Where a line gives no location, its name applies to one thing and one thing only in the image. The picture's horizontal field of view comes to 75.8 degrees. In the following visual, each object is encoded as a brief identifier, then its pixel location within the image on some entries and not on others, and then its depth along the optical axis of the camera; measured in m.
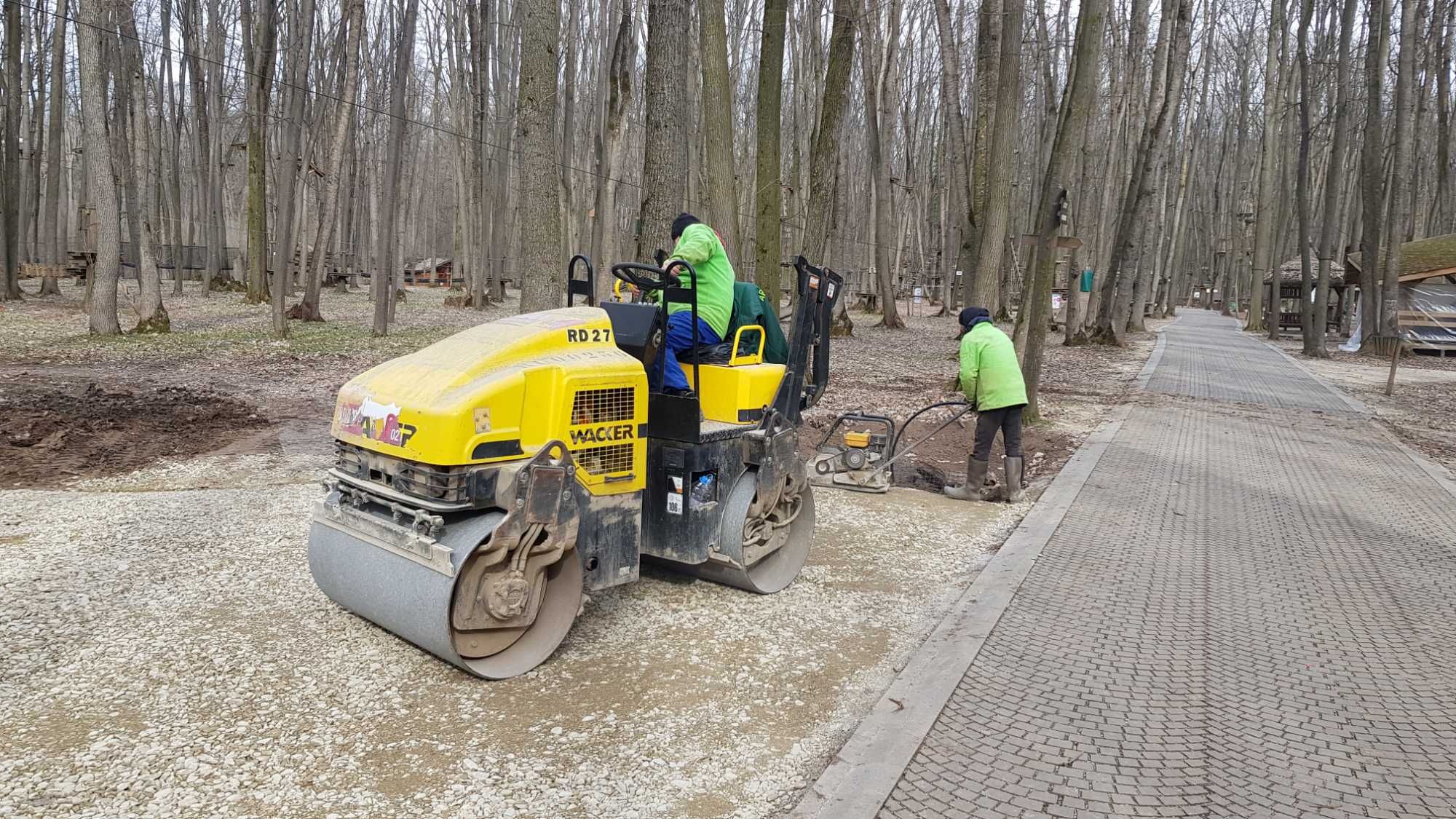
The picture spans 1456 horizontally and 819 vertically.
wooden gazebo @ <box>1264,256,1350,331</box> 32.19
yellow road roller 3.94
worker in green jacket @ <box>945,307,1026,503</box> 8.01
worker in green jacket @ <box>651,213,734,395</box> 5.11
